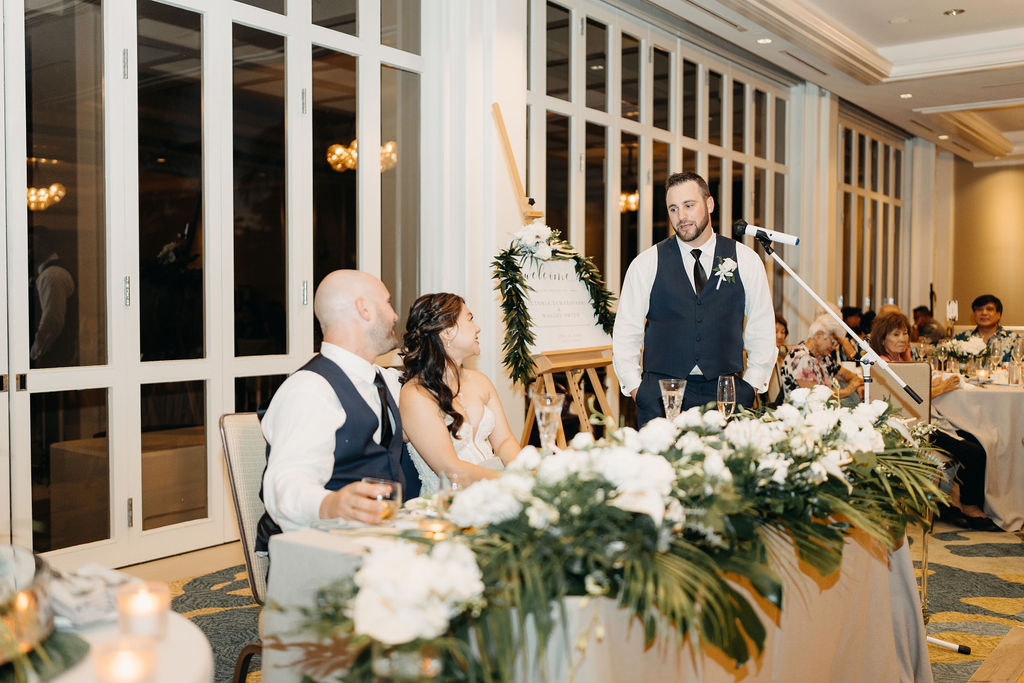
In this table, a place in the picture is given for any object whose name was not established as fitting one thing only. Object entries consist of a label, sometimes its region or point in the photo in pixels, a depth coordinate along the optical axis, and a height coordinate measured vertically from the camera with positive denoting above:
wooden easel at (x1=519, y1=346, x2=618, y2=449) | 5.09 -0.25
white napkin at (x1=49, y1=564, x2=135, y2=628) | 1.38 -0.40
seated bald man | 2.21 -0.23
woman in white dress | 3.02 -0.25
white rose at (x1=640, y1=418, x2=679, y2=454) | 1.84 -0.22
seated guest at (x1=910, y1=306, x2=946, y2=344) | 8.41 -0.08
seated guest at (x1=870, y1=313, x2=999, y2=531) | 5.72 -0.89
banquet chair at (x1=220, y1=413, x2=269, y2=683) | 2.41 -0.40
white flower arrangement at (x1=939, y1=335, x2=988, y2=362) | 6.94 -0.19
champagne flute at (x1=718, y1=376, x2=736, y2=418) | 2.70 -0.20
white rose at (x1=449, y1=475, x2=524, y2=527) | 1.53 -0.29
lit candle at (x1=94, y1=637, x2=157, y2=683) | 1.13 -0.40
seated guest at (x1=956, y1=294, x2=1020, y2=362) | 7.54 -0.02
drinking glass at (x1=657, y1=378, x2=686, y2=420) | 2.63 -0.20
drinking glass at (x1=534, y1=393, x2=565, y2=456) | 2.27 -0.22
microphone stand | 3.14 -0.08
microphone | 3.18 +0.32
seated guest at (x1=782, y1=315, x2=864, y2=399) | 6.03 -0.24
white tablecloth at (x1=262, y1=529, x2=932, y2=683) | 1.53 -0.64
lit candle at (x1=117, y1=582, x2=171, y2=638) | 1.22 -0.37
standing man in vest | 4.09 +0.02
